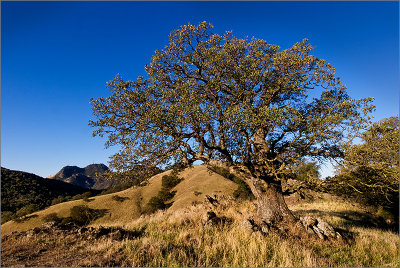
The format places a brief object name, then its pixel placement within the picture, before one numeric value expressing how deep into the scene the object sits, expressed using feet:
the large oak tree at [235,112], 40.98
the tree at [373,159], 36.91
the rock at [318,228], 40.89
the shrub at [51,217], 229.11
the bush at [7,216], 261.73
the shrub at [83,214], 235.20
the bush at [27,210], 250.33
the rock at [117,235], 35.09
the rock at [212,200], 68.44
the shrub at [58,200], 334.65
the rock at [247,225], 41.04
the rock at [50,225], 42.16
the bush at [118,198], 281.95
